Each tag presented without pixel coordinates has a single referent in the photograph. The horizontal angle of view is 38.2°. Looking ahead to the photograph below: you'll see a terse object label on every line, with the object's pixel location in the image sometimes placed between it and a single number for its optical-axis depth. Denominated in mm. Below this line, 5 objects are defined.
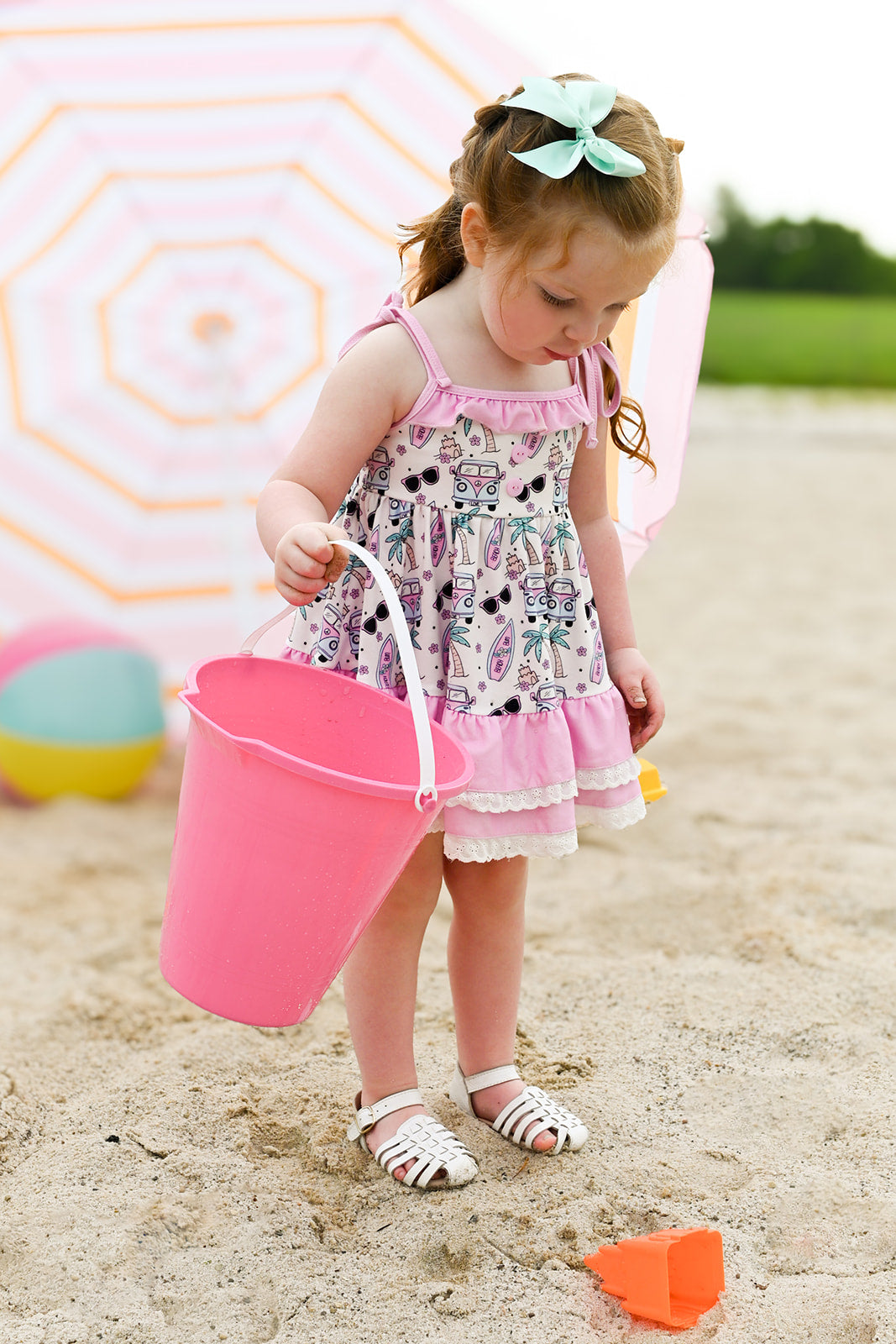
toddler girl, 1426
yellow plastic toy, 1808
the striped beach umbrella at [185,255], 2598
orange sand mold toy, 1408
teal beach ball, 3025
